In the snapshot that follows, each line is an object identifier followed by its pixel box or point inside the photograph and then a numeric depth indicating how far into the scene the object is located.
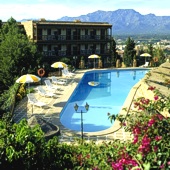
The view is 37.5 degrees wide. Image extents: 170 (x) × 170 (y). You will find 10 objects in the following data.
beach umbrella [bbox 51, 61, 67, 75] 20.20
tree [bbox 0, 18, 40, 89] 17.88
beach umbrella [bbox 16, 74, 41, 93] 13.68
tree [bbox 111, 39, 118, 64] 37.67
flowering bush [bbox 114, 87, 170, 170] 3.40
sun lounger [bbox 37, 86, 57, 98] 15.70
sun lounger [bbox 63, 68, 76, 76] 21.66
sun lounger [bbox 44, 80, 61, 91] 17.09
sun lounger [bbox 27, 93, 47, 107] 13.48
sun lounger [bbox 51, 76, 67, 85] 19.03
